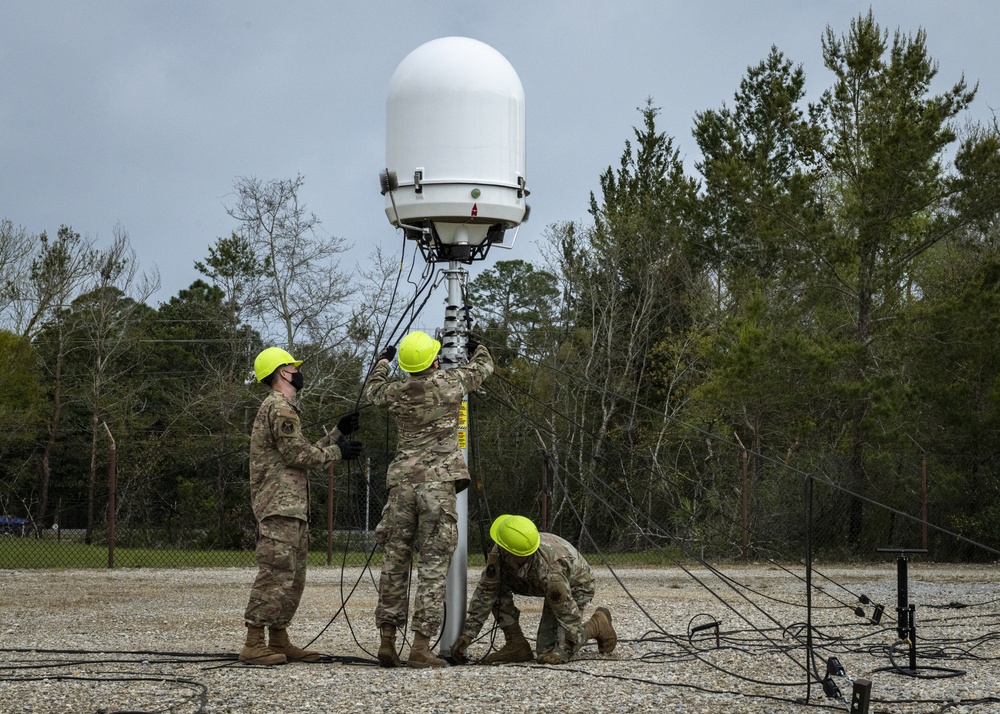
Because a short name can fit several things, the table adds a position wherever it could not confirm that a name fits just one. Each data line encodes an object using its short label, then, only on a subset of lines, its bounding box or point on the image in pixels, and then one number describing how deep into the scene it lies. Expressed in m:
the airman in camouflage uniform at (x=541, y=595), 7.59
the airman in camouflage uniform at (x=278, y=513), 7.36
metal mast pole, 8.06
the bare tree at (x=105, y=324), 29.69
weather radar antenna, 8.10
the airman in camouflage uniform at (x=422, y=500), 7.42
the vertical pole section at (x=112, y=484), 16.52
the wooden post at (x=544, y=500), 14.85
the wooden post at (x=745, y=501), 18.66
